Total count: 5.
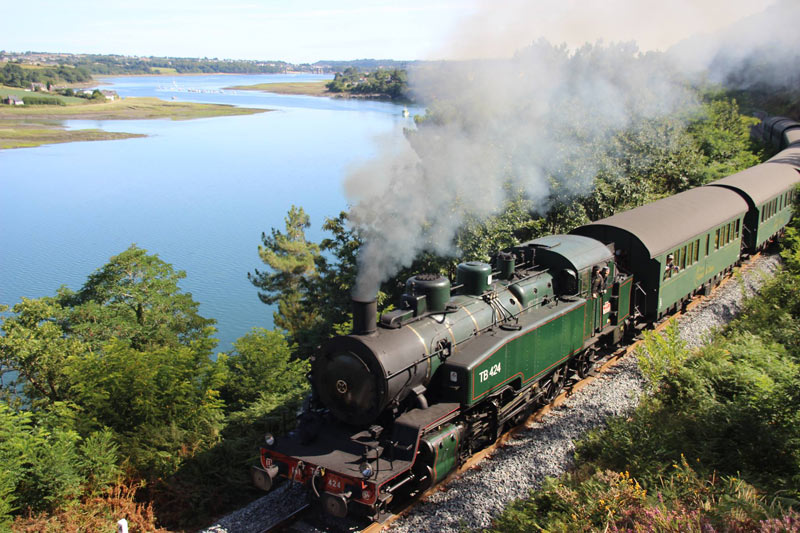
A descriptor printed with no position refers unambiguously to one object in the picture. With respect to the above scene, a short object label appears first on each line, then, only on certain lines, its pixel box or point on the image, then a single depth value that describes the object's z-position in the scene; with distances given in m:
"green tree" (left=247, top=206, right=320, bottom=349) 25.64
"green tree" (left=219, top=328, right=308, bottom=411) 11.81
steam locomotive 8.13
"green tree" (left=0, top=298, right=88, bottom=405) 12.62
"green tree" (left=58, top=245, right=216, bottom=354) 15.46
